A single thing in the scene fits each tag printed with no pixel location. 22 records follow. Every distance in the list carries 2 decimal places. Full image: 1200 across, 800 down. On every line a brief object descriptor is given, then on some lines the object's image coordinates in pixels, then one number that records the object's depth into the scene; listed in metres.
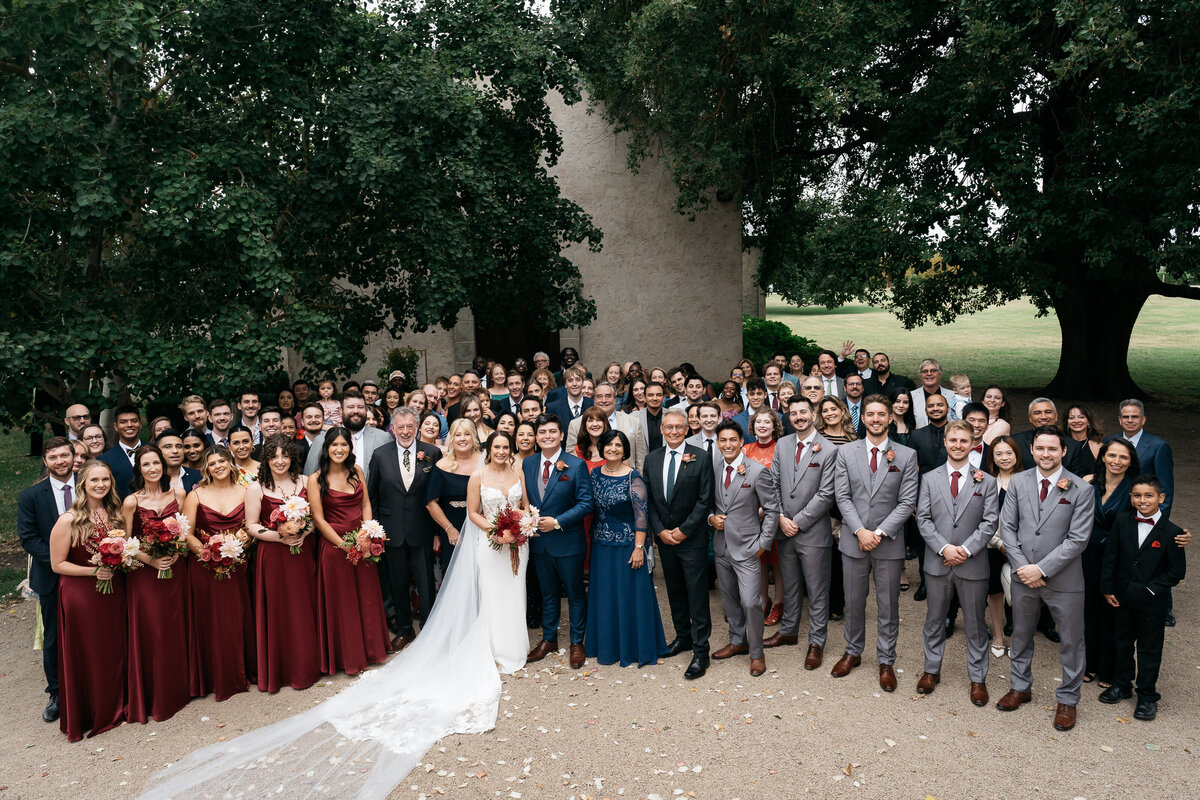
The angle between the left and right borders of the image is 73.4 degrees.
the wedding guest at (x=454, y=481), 7.25
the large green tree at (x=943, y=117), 10.59
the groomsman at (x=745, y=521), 6.59
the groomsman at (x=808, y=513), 6.65
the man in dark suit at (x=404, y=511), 7.23
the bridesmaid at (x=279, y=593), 6.48
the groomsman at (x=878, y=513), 6.31
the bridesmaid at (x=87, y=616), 5.89
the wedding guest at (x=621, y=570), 6.75
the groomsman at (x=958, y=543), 5.98
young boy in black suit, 5.64
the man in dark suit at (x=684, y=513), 6.61
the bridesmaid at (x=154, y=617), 6.09
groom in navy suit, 6.88
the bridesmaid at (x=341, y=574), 6.70
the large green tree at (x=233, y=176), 8.91
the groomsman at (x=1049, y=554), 5.66
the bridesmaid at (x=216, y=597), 6.35
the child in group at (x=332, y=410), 9.30
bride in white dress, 5.24
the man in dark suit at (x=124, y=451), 7.33
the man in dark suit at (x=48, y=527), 6.11
